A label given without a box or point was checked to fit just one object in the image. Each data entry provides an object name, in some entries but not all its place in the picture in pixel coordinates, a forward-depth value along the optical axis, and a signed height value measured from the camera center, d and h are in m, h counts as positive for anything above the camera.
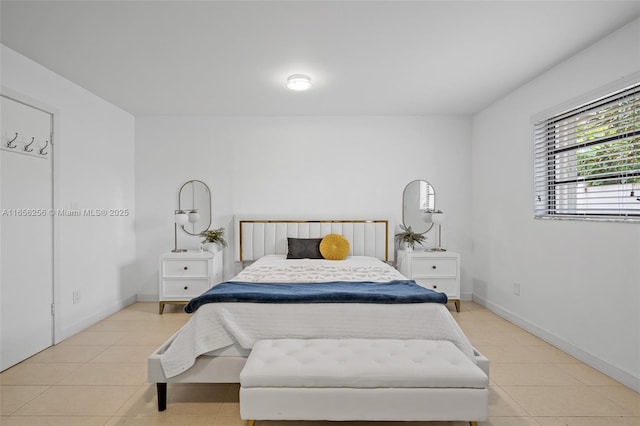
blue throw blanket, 2.39 -0.54
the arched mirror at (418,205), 4.82 +0.14
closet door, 2.79 -0.13
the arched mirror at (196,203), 4.79 +0.18
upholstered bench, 1.78 -0.90
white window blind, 2.53 +0.46
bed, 2.20 -0.74
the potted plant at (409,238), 4.58 -0.29
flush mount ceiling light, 3.34 +1.28
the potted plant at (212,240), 4.48 -0.31
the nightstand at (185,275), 4.29 -0.71
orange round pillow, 4.23 -0.38
